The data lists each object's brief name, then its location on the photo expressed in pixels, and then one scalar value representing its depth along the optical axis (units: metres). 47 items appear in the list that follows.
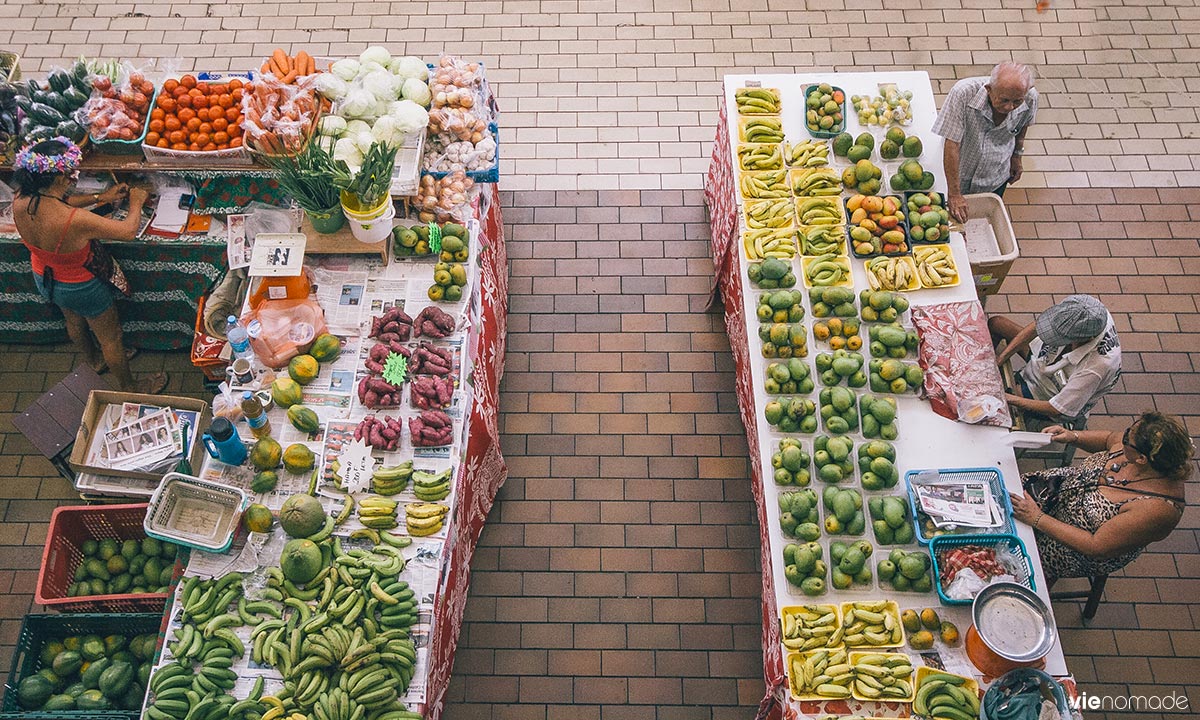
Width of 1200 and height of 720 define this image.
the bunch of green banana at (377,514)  5.07
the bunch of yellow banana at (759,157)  6.46
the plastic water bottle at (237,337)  5.39
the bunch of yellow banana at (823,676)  4.62
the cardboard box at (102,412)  5.50
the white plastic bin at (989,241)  6.40
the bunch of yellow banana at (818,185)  6.33
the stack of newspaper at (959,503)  5.04
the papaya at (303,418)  5.29
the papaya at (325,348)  5.57
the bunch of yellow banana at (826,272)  5.93
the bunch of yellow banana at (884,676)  4.59
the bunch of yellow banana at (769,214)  6.23
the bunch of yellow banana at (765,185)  6.35
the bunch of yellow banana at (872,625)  4.74
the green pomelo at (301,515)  4.87
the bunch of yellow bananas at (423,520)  5.06
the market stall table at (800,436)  4.93
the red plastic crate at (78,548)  5.18
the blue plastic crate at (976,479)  5.05
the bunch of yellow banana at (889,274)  5.91
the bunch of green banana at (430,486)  5.17
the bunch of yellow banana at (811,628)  4.77
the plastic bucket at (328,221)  5.72
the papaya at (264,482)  5.13
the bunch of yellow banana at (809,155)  6.46
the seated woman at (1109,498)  4.68
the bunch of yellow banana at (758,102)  6.73
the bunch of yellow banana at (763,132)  6.59
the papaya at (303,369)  5.48
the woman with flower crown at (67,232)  5.63
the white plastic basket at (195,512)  4.91
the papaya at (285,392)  5.36
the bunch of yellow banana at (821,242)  6.07
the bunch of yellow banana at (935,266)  5.96
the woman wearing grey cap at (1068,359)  5.24
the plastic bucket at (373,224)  5.63
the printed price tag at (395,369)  5.46
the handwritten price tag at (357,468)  5.14
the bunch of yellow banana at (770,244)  6.09
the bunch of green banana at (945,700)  4.54
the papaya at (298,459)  5.15
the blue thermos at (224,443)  4.99
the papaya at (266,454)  5.16
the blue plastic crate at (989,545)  4.93
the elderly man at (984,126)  5.99
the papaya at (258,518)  4.93
